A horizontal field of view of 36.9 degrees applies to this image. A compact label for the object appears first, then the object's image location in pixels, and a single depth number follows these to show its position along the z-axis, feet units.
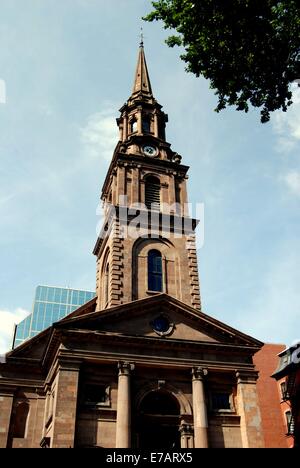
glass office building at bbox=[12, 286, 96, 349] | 327.67
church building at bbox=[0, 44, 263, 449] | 79.97
